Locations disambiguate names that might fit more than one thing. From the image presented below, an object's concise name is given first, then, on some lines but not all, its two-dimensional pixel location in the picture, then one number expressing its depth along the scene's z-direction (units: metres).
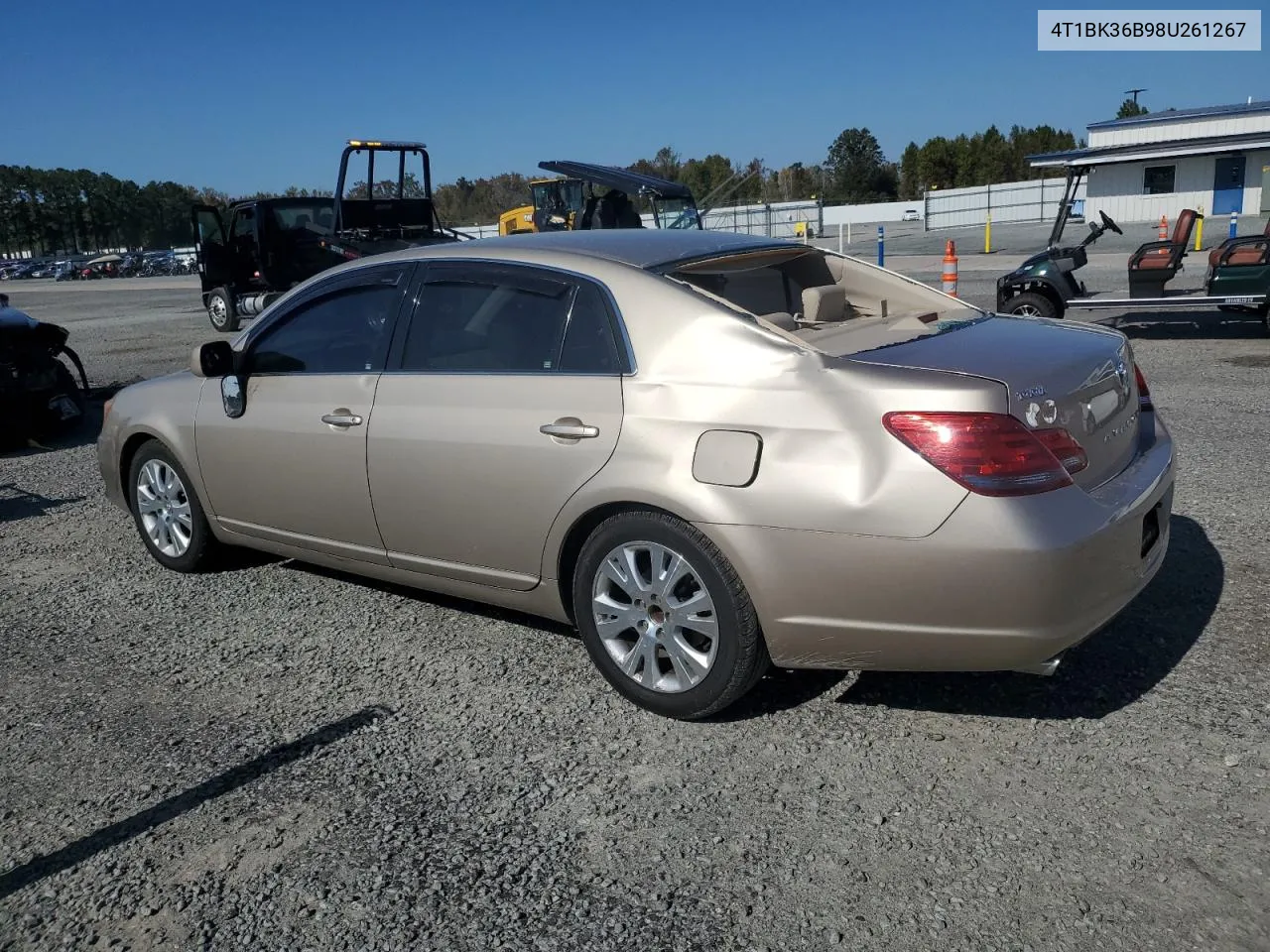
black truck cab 17.36
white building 37.53
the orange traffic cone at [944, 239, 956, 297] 16.69
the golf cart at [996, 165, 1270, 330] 10.91
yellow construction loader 22.41
